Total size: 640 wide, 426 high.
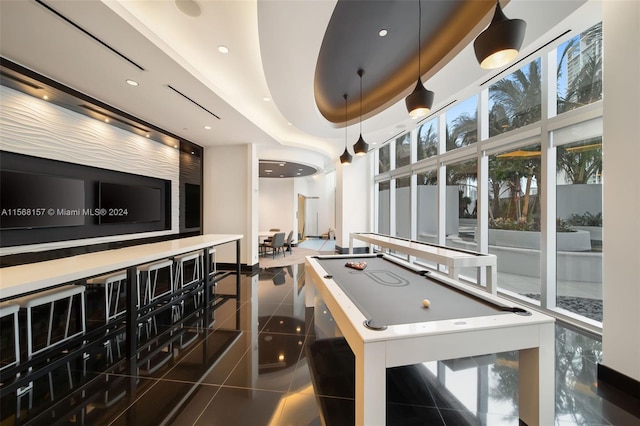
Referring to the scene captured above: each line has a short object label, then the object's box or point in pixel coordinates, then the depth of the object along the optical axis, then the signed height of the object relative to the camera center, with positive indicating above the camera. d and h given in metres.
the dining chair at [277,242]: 7.68 -0.96
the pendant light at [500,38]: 1.57 +1.16
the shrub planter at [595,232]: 2.97 -0.24
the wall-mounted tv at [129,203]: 4.14 +0.15
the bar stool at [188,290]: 3.63 -1.26
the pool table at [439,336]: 1.32 -0.71
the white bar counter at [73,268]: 1.62 -0.48
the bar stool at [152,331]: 2.45 -1.51
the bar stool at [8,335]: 1.89 -1.47
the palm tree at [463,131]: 4.62 +1.64
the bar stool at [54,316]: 2.07 -1.43
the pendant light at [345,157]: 4.48 +1.02
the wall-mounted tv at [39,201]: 2.92 +0.14
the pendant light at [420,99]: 2.35 +1.10
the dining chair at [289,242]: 8.68 -1.07
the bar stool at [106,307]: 2.74 -1.50
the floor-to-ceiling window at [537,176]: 3.04 +0.58
